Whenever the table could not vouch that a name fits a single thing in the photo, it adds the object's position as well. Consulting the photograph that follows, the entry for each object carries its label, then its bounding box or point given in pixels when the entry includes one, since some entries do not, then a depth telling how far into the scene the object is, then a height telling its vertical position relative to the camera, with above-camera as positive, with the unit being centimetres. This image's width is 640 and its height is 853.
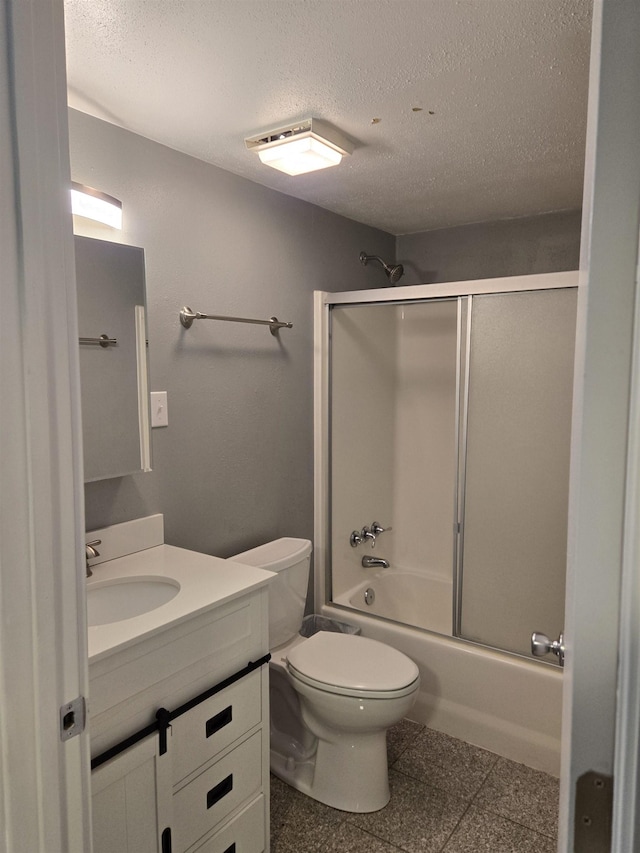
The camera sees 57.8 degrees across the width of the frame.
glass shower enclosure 241 -33
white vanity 136 -83
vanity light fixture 170 +55
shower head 319 +67
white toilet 201 -110
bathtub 234 -130
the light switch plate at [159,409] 206 -9
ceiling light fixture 186 +80
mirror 183 +9
